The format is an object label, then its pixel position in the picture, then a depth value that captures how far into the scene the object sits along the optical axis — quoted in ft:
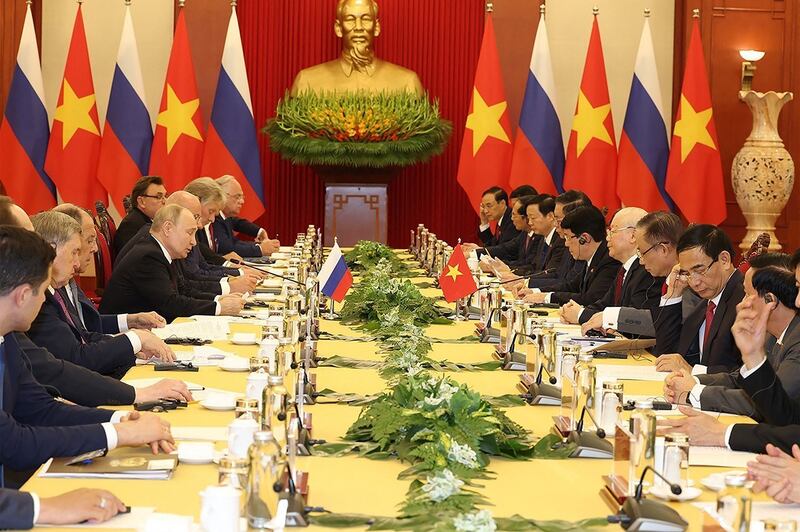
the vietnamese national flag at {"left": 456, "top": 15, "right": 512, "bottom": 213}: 38.11
